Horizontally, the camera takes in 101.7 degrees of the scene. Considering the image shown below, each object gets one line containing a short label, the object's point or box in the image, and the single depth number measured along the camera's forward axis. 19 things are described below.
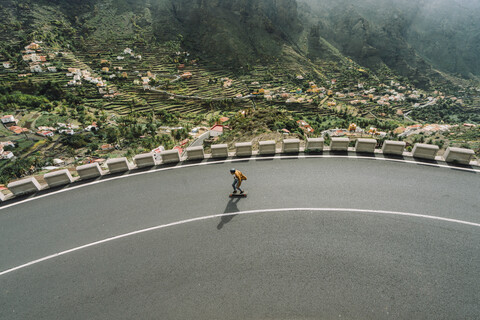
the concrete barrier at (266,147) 10.70
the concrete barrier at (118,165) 10.00
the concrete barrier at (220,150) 10.80
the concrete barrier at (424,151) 9.55
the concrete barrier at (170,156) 10.55
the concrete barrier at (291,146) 10.73
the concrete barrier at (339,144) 10.52
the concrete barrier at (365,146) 10.32
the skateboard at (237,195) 8.17
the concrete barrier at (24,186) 8.79
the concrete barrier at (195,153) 10.76
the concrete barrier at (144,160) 10.36
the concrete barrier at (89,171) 9.74
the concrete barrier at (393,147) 9.96
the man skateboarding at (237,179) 7.72
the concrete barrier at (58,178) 9.32
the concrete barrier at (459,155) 9.08
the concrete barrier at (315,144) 10.59
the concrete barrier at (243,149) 10.80
